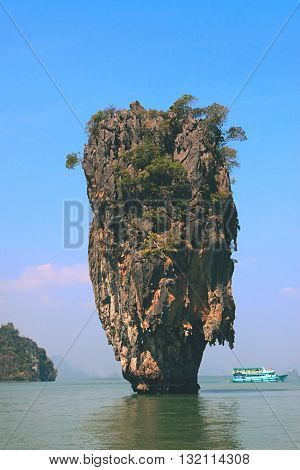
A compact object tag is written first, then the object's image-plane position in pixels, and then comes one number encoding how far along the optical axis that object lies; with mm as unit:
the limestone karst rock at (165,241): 39625
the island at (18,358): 131738
